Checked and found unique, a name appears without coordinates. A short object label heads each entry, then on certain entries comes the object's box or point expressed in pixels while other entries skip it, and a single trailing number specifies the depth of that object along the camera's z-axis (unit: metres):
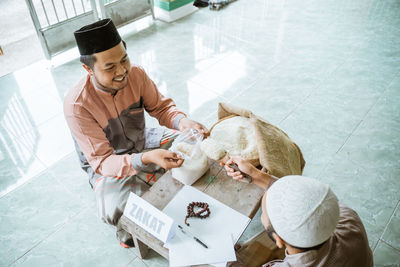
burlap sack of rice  1.83
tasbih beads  1.37
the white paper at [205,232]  1.24
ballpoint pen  1.27
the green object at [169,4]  4.57
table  1.41
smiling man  1.50
